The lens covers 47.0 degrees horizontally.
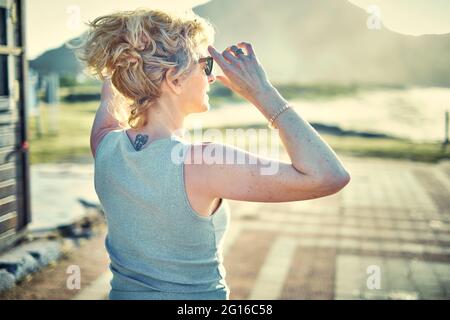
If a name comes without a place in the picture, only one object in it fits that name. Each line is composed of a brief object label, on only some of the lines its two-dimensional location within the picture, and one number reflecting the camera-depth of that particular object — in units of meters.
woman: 1.48
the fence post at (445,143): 16.69
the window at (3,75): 5.34
